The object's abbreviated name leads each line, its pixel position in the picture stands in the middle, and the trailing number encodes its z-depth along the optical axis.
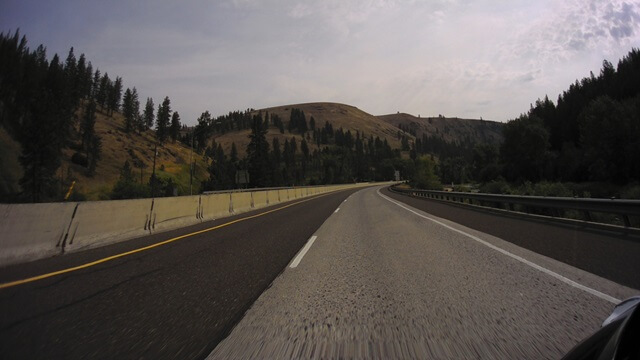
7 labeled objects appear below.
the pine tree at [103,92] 165.12
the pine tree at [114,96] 164.75
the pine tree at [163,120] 162.50
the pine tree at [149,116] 177.50
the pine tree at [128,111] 154.75
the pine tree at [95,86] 163.25
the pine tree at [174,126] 171.88
